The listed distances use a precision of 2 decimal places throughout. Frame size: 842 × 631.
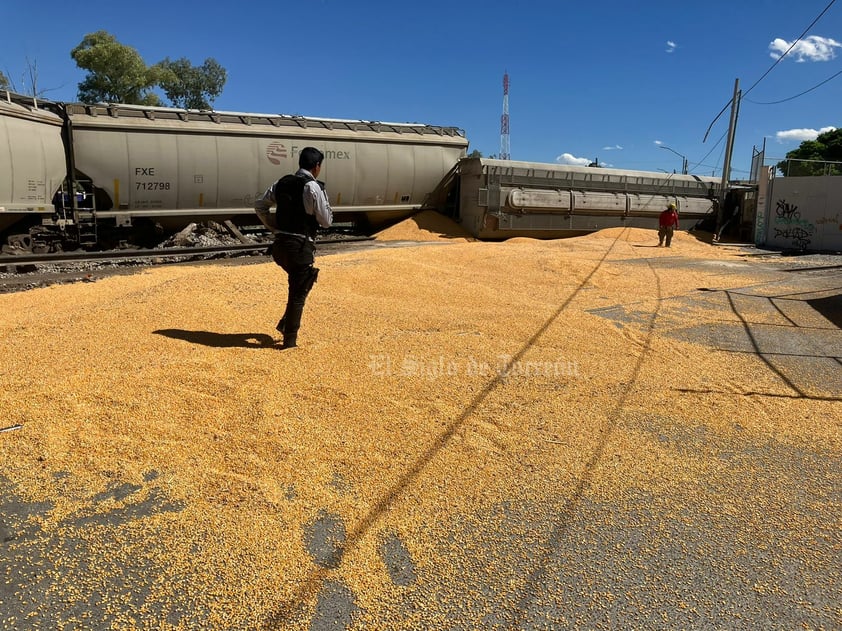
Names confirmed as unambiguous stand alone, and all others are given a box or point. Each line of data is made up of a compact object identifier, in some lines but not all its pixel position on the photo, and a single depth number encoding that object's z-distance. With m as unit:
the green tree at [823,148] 46.12
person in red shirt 18.09
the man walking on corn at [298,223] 5.07
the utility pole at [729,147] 22.61
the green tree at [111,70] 34.28
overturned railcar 19.45
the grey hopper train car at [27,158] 11.11
